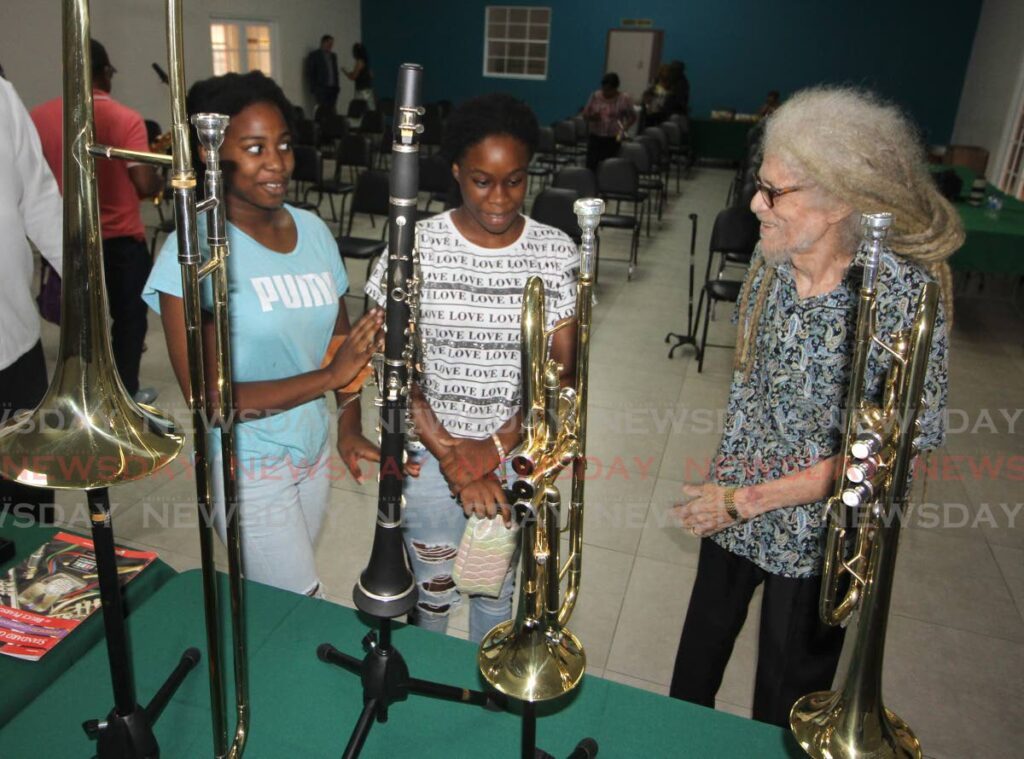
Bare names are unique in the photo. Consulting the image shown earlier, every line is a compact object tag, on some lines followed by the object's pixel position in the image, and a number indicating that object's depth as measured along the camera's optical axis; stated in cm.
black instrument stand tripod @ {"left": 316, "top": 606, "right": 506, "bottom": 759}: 139
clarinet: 109
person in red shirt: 346
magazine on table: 156
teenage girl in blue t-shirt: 168
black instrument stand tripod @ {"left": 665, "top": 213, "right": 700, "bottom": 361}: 551
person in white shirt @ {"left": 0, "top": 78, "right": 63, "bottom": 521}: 206
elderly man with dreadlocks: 152
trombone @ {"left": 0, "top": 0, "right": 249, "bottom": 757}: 89
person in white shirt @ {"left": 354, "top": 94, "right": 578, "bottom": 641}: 177
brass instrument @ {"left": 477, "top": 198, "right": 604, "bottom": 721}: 112
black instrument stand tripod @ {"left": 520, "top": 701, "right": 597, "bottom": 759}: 122
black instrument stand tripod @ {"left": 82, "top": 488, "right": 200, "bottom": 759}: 108
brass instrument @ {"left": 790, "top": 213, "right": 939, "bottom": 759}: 99
